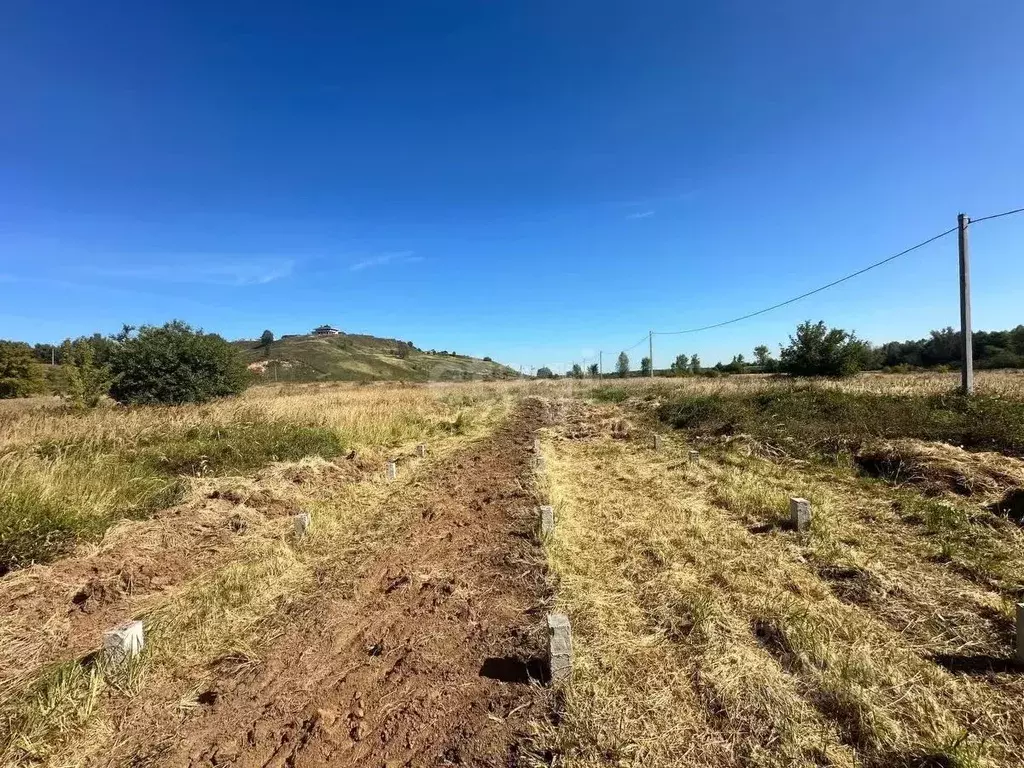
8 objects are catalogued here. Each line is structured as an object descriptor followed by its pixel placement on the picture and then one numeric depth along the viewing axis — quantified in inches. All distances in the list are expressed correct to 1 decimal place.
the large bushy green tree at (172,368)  625.9
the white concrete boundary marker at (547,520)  212.8
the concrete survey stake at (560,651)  112.9
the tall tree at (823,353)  1094.4
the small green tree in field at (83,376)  522.6
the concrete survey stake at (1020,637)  115.4
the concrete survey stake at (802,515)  216.5
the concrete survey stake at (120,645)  121.8
